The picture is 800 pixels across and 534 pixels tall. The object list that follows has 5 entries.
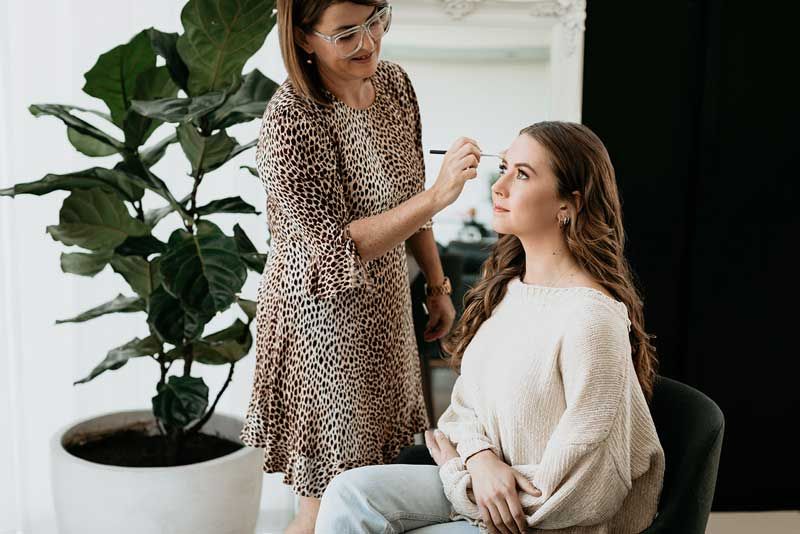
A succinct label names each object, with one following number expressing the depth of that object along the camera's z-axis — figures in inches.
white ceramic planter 85.2
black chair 55.6
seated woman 54.1
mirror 104.0
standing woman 64.4
